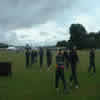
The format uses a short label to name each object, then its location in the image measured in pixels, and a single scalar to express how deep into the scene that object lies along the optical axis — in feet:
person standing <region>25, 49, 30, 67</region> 45.91
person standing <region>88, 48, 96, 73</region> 32.61
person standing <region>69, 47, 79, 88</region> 22.80
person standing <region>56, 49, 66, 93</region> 19.36
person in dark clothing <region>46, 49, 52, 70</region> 43.78
